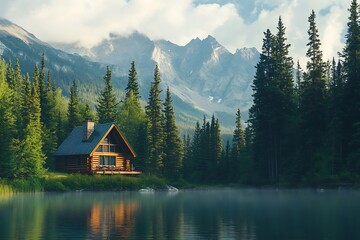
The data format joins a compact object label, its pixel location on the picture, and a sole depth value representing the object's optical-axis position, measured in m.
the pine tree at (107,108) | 102.99
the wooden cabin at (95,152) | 82.12
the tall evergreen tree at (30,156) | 70.00
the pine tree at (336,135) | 61.94
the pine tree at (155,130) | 91.88
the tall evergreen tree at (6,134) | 68.00
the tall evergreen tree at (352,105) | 58.00
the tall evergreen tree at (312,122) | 68.12
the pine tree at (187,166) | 110.64
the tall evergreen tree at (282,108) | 74.69
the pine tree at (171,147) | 93.94
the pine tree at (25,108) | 78.00
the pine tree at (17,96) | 79.19
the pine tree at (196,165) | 104.43
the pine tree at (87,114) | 97.06
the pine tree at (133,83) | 106.94
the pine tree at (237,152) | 99.44
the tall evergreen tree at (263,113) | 78.62
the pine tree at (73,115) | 98.56
